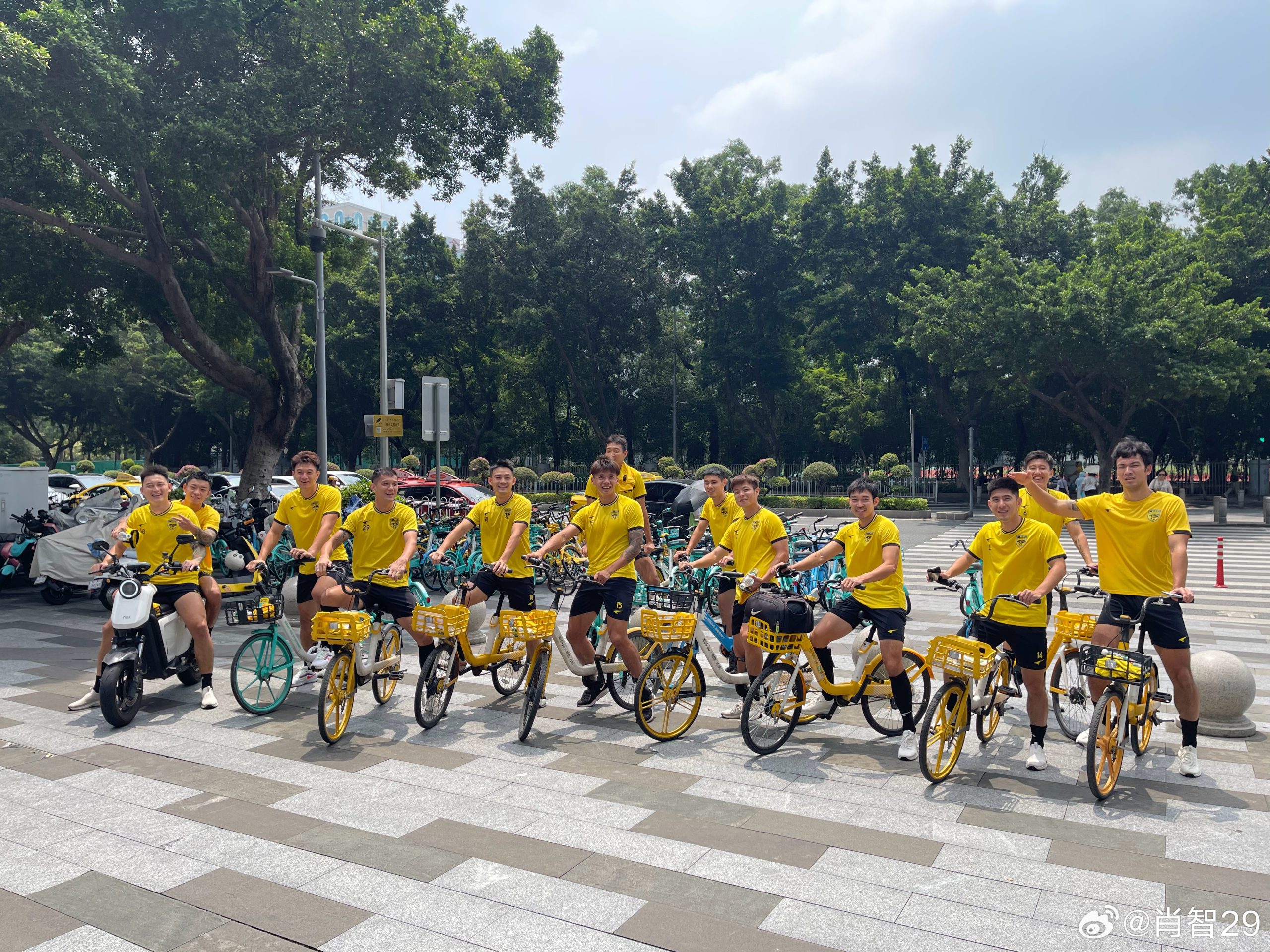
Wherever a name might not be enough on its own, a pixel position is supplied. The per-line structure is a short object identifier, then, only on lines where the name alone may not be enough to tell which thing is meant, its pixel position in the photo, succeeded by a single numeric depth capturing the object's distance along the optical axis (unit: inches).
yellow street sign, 615.5
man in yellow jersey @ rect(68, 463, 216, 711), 268.4
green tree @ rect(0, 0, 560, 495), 543.8
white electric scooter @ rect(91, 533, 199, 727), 253.9
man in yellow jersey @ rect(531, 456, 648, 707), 251.6
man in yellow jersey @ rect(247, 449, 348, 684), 279.0
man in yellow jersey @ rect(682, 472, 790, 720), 249.1
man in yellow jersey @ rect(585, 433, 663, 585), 276.1
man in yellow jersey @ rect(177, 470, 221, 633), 274.2
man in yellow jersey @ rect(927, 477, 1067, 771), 214.5
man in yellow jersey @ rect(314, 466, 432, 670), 263.7
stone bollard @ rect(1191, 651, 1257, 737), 248.1
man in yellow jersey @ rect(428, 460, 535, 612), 262.5
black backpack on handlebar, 223.5
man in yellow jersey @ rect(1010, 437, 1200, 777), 210.8
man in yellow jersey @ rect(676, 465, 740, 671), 312.7
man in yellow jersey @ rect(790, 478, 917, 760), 228.8
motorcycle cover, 465.1
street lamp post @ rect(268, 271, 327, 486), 718.5
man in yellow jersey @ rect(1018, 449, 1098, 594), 227.1
